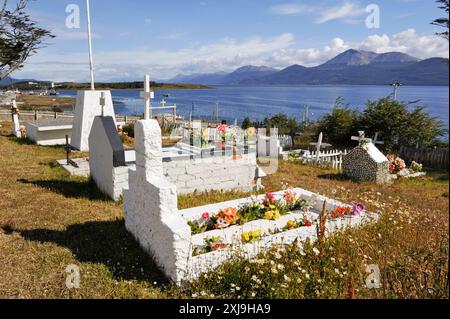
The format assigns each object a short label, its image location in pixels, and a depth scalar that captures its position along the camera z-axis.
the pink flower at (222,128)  9.40
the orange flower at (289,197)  6.21
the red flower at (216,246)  4.41
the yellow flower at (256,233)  4.58
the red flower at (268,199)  6.06
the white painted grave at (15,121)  16.14
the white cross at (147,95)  4.86
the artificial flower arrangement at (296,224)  5.21
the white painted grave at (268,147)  15.71
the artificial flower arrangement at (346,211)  5.52
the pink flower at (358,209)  5.53
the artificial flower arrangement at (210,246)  4.41
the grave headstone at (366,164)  11.13
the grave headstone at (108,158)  7.08
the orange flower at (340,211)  5.52
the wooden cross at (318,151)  15.22
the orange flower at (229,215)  5.31
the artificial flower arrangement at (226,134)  9.21
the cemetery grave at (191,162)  7.19
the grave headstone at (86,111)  13.05
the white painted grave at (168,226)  3.98
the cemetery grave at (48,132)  14.54
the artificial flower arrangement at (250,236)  4.53
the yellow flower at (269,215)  5.65
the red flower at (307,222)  5.15
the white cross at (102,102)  8.68
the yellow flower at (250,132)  9.68
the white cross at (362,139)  11.62
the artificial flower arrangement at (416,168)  13.73
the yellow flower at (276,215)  5.65
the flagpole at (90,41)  14.68
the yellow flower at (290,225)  5.29
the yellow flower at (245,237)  4.55
